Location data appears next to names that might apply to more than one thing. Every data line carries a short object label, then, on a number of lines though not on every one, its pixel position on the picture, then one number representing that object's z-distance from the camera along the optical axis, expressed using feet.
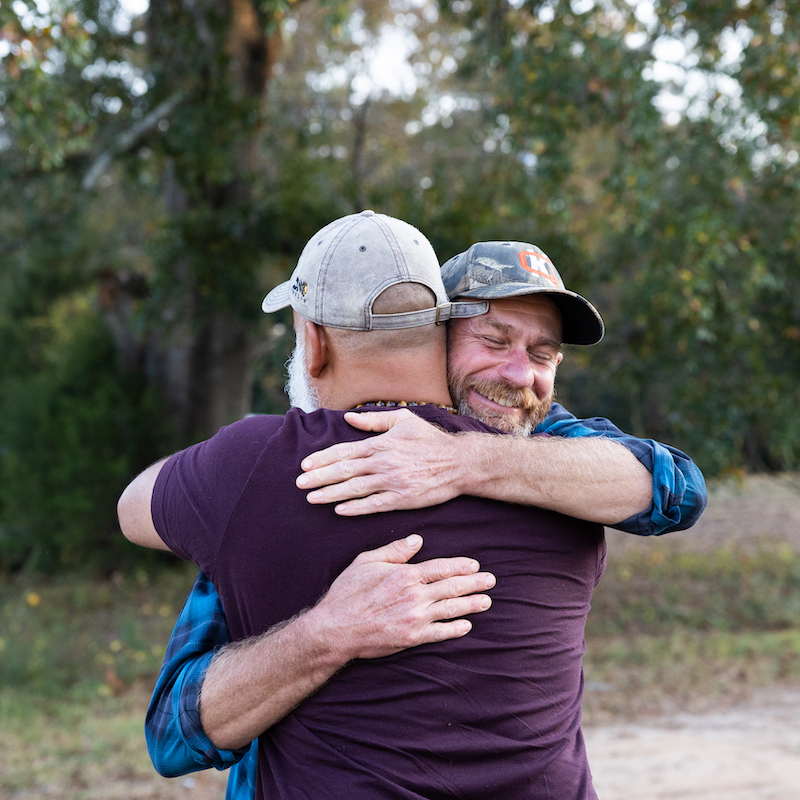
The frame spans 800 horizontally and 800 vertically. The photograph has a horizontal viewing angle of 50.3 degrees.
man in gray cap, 4.96
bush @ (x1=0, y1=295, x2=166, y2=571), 31.04
